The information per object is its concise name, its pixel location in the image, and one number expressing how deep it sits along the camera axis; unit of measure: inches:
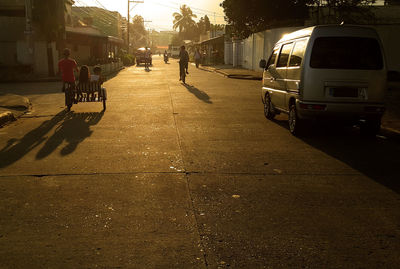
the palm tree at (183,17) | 4835.1
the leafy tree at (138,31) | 5684.1
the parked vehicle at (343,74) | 324.2
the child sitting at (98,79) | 493.7
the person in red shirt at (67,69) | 492.7
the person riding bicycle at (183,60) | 912.6
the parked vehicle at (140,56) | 1977.1
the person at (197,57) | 1791.3
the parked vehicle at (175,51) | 3839.3
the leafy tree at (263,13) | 1112.8
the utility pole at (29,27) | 962.7
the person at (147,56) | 1861.0
